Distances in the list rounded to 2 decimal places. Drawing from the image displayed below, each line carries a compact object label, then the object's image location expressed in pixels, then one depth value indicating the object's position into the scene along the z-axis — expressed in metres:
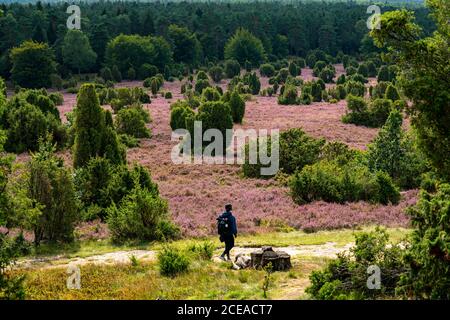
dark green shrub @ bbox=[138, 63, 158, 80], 85.51
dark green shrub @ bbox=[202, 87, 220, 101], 51.92
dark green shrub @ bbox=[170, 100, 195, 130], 41.63
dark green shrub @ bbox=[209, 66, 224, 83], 82.93
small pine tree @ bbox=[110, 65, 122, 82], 82.19
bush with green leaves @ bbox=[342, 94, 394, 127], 46.19
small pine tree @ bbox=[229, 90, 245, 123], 45.38
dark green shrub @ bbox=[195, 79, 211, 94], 68.31
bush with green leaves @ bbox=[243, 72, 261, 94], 70.62
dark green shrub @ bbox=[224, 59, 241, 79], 88.88
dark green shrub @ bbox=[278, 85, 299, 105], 60.09
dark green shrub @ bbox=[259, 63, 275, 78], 90.75
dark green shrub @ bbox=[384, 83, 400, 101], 49.78
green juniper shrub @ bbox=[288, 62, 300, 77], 86.88
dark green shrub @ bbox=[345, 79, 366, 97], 60.74
